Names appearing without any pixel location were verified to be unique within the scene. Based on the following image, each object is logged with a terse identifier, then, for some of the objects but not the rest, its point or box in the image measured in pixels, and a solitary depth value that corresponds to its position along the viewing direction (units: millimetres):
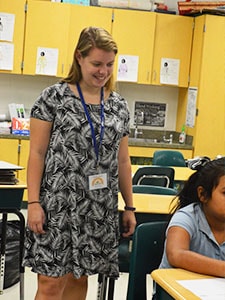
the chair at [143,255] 2457
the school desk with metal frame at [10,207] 3596
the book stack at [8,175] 3746
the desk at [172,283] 1766
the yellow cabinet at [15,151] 6648
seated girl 2146
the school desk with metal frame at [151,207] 3453
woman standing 2469
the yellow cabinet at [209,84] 7023
